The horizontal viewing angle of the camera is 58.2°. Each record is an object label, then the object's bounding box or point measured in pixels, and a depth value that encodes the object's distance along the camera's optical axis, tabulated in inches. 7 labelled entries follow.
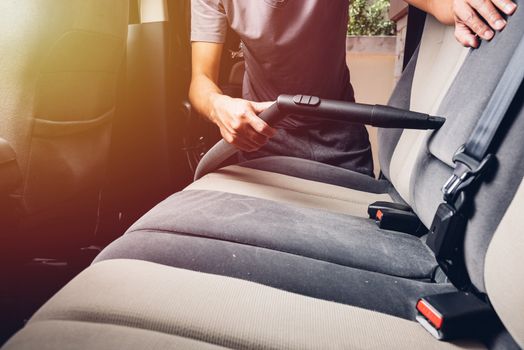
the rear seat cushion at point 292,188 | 37.9
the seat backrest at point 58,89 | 36.0
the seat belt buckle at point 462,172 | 23.0
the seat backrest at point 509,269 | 18.6
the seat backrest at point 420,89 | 35.5
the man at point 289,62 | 48.5
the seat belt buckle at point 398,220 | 33.8
